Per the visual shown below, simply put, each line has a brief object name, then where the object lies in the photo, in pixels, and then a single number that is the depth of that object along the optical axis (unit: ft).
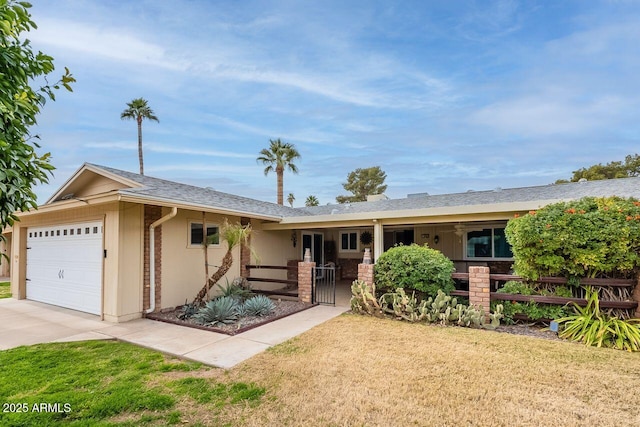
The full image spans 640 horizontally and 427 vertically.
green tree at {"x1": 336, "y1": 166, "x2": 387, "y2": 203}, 118.93
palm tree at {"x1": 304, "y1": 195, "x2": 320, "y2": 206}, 117.50
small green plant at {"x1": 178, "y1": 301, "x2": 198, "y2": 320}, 24.30
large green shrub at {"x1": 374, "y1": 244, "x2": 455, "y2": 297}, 24.40
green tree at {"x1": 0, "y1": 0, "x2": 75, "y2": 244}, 6.59
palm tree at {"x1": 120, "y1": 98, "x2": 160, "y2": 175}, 86.89
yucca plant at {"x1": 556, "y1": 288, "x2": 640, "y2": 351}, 17.40
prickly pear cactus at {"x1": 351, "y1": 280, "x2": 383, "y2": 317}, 25.02
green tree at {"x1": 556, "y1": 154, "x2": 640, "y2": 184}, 77.36
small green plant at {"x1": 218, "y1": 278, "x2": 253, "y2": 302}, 29.37
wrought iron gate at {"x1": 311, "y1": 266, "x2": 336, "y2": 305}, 31.17
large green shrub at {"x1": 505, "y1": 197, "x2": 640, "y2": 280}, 19.02
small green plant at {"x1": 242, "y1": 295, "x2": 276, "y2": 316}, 25.39
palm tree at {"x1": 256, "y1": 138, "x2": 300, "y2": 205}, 87.04
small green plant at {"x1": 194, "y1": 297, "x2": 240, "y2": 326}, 23.22
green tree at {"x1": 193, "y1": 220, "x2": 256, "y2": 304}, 26.48
